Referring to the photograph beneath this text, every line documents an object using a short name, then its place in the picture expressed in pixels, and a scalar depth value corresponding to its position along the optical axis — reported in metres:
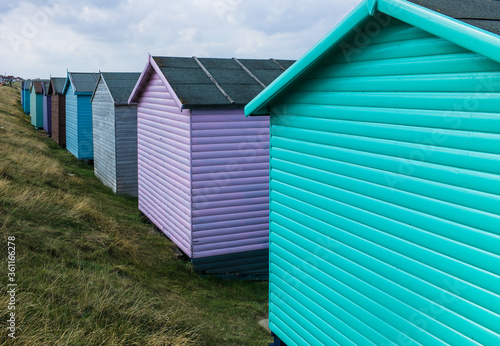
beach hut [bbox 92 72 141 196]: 16.66
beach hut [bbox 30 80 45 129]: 35.72
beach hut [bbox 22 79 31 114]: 49.44
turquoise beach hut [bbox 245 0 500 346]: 3.70
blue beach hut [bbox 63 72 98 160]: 22.86
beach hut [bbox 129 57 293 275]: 9.91
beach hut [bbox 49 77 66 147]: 27.31
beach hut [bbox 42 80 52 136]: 32.00
